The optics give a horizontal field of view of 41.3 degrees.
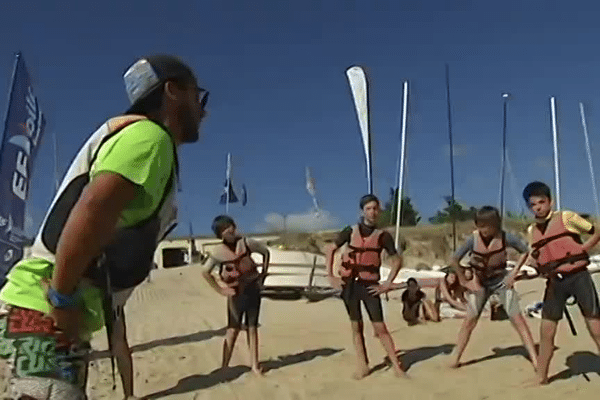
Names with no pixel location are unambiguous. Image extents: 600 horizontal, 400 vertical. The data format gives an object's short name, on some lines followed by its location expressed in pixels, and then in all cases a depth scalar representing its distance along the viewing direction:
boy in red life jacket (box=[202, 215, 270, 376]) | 9.09
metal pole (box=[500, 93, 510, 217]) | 27.31
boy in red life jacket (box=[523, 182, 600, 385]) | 7.15
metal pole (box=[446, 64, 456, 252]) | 25.96
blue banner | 8.11
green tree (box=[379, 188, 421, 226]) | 47.61
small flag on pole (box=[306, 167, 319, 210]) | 28.17
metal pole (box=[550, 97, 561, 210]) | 26.33
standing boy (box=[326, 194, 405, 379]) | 8.48
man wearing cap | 1.89
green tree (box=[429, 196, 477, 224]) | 48.46
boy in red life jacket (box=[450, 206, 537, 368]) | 8.52
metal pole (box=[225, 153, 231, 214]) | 30.05
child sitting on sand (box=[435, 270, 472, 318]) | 12.84
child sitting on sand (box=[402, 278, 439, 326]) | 13.54
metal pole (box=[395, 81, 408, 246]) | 21.94
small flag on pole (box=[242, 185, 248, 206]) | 34.52
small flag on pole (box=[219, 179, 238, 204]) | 29.94
